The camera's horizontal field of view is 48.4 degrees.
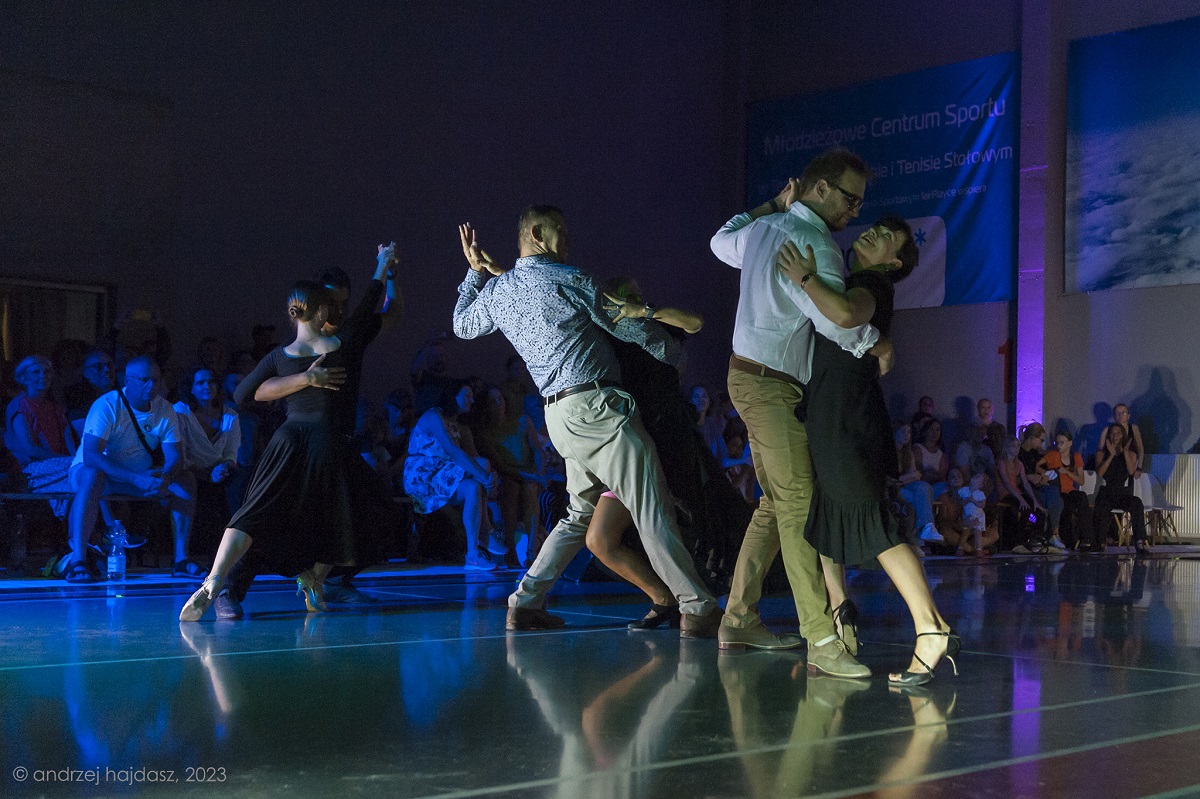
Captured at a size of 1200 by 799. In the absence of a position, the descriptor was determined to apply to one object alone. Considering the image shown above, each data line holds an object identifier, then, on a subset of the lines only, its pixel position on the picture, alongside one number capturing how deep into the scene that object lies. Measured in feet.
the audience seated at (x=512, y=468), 32.09
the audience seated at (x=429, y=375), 32.17
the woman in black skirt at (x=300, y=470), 17.87
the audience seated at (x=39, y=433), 26.14
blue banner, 49.03
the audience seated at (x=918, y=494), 37.73
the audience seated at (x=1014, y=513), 41.83
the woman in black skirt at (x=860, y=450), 12.46
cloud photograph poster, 45.09
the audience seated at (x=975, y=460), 41.27
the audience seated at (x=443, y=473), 30.32
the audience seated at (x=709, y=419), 34.71
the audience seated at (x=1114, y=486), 43.04
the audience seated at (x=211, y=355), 32.96
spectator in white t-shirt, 24.75
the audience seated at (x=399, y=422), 32.42
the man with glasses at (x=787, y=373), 13.25
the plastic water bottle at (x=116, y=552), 25.00
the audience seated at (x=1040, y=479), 42.57
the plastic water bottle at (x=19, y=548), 26.18
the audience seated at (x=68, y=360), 31.96
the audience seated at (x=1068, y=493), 43.04
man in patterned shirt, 15.56
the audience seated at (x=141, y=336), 31.19
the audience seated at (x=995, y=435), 42.70
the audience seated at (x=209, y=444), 27.14
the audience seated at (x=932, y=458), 40.34
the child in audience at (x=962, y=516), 38.93
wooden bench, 25.11
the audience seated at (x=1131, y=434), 44.01
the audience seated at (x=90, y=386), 26.45
